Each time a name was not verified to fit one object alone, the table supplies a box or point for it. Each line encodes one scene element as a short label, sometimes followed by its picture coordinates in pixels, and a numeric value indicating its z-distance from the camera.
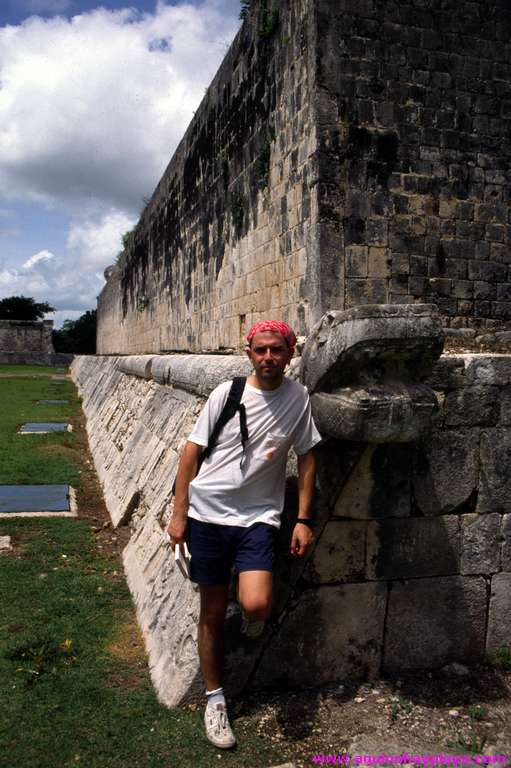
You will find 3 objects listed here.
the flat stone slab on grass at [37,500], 5.99
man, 2.82
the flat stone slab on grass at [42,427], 10.75
